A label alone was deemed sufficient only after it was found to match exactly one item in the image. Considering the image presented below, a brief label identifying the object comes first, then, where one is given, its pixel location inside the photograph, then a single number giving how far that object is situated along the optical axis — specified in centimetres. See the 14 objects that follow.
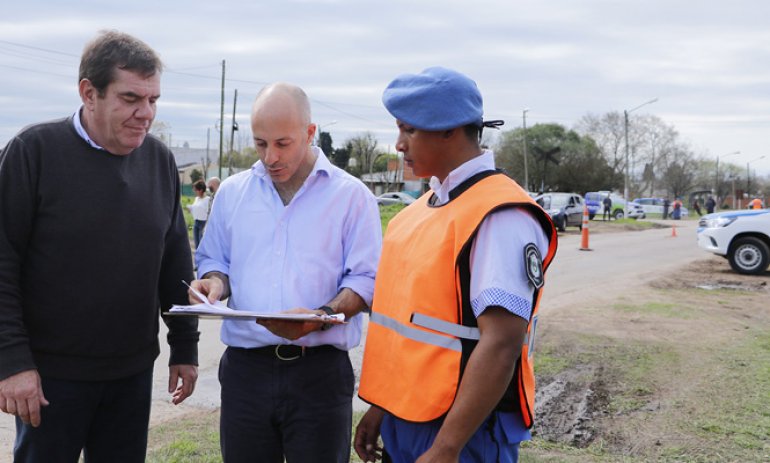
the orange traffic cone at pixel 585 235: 2126
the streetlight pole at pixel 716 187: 8788
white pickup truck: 1454
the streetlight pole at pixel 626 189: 4418
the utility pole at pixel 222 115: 3831
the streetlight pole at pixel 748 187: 8850
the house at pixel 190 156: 10286
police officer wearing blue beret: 226
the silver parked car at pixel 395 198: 5012
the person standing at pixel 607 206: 4359
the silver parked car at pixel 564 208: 2999
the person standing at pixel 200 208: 1650
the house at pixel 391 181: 7088
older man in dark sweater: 274
